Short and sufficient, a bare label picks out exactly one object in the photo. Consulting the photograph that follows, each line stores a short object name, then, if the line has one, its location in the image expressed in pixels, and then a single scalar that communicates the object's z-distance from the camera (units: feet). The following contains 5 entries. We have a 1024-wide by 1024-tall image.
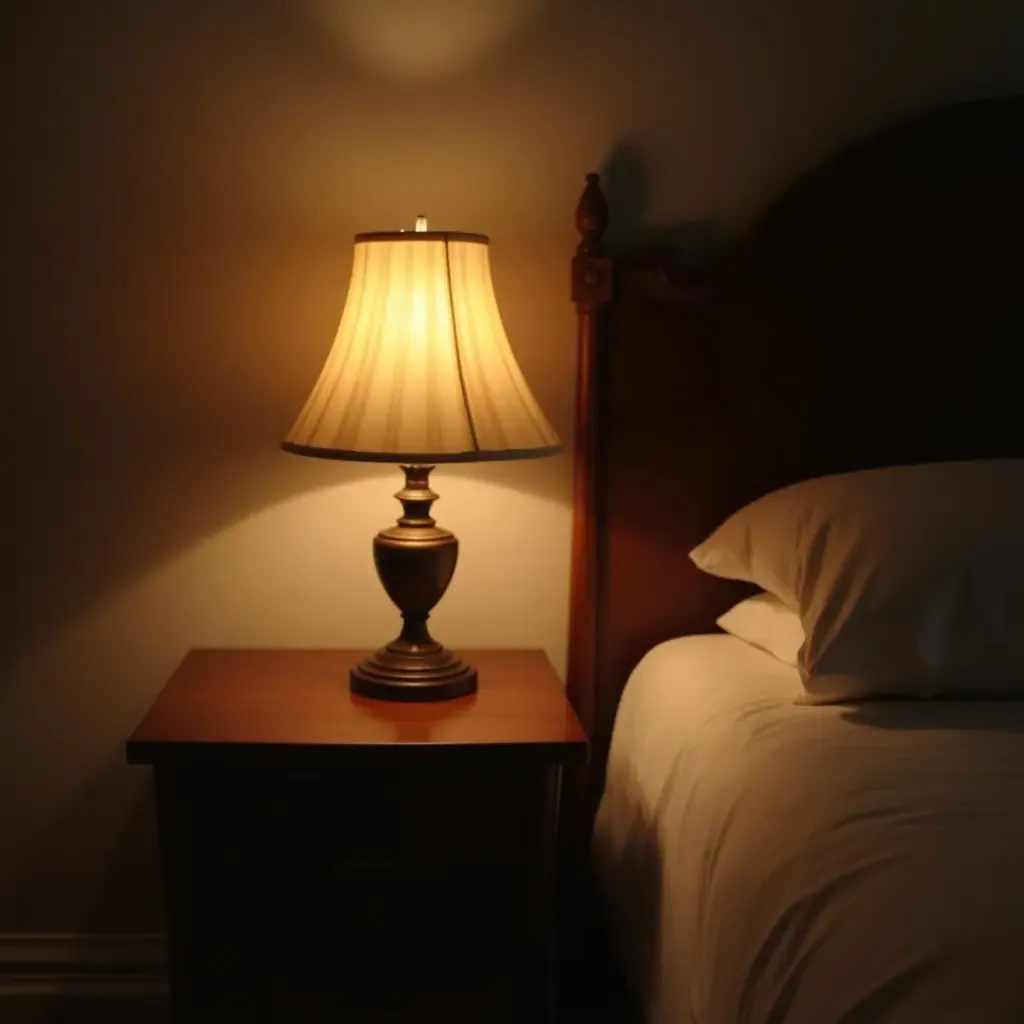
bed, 4.76
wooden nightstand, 4.21
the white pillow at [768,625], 4.65
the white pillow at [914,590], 4.08
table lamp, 4.20
